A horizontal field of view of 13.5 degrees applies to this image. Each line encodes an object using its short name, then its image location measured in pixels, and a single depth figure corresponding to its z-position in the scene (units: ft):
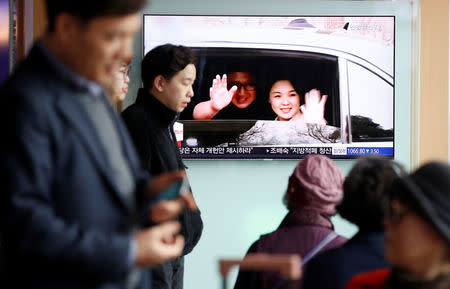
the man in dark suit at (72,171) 13.60
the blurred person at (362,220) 21.42
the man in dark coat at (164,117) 23.60
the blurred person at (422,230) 16.51
